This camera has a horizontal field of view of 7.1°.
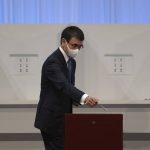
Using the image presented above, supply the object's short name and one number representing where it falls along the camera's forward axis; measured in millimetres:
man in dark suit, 9694
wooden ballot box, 9249
